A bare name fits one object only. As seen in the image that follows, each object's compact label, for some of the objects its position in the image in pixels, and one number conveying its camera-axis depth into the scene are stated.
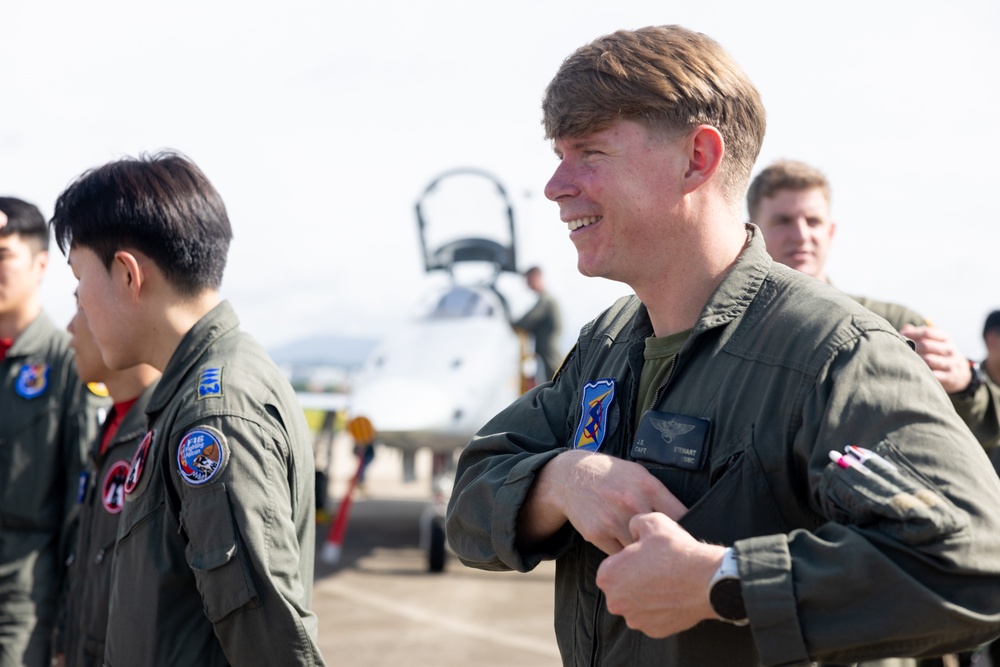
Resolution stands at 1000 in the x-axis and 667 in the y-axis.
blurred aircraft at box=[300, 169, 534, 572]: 10.08
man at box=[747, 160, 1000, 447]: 3.76
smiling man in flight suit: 1.26
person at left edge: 3.71
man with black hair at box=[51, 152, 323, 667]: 1.97
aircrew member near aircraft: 11.66
